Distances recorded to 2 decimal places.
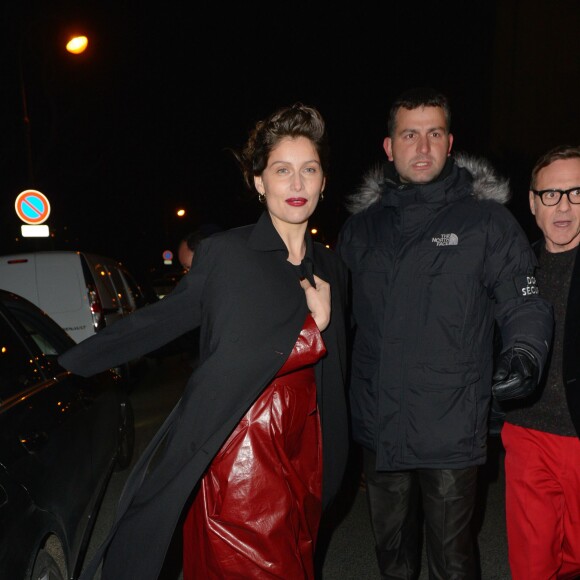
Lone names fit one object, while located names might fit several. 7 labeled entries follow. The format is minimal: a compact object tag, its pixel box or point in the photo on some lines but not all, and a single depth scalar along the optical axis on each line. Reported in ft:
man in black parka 8.80
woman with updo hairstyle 7.07
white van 25.54
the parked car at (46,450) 7.18
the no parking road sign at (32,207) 41.47
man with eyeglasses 8.66
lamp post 43.57
